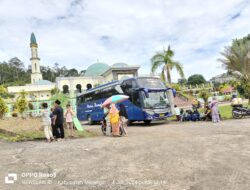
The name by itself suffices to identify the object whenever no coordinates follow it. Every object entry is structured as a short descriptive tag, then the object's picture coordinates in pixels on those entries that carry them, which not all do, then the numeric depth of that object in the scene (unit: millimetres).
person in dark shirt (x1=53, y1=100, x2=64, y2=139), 7390
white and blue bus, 11402
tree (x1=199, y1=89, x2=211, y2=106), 17807
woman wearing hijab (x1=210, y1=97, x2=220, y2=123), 10112
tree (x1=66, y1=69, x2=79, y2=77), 68165
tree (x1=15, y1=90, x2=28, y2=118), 14677
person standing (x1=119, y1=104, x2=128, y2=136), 8130
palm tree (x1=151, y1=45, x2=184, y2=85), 21982
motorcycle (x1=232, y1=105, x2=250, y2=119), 10830
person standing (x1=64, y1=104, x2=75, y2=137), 8132
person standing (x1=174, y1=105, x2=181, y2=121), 12356
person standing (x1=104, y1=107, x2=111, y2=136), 8200
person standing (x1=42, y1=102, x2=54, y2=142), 7158
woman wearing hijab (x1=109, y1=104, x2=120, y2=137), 7860
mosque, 32060
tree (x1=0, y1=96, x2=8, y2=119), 12786
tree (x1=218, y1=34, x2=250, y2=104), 12756
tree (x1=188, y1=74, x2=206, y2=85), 60398
